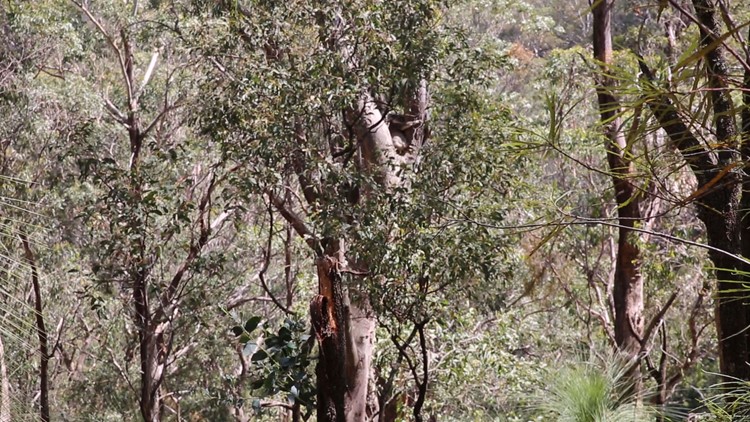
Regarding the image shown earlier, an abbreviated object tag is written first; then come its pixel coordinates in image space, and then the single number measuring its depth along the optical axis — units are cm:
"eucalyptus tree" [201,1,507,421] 991
